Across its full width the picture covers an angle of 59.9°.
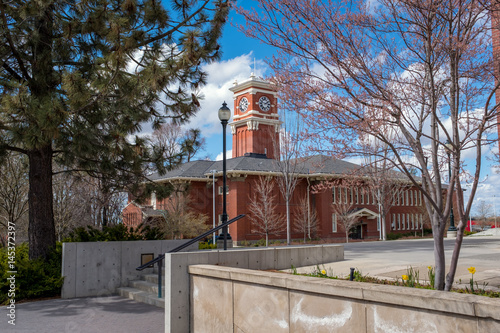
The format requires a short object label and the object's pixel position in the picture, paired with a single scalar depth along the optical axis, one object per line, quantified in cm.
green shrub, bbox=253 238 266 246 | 3947
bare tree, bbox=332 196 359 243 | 4191
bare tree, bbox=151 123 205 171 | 1388
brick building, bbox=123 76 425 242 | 4131
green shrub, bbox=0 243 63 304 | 1116
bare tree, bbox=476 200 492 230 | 8644
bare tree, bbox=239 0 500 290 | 593
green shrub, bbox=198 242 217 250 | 1620
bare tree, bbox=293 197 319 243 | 4193
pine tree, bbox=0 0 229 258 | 988
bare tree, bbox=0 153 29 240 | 2059
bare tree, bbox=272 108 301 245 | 3623
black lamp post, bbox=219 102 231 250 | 1306
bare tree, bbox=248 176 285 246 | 3922
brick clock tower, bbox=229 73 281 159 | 5309
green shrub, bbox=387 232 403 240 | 4548
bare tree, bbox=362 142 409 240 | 3795
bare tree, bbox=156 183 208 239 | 3129
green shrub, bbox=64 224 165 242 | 1282
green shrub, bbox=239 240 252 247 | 3988
